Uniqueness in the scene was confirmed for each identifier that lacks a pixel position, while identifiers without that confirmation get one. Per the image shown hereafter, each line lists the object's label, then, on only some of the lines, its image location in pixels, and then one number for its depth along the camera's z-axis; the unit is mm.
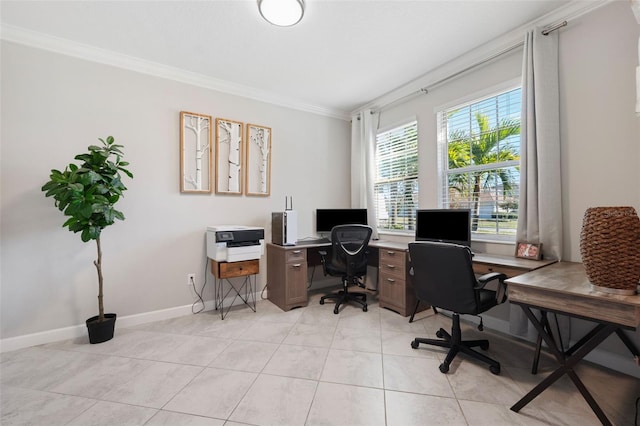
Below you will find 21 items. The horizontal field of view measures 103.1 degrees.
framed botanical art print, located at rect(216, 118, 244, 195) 3221
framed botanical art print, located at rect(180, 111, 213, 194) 3000
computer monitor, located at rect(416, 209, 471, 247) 2607
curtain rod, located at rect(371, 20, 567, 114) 2186
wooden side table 2852
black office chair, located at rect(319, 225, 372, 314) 2996
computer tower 3209
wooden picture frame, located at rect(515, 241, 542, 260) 2180
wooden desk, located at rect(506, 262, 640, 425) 1190
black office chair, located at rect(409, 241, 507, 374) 1833
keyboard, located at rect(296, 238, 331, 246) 3434
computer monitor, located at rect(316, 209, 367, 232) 3807
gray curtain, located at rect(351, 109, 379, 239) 3938
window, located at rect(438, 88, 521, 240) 2535
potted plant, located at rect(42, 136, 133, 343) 2121
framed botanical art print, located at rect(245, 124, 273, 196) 3443
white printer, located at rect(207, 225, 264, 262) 2811
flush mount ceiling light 1948
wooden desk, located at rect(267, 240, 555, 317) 2902
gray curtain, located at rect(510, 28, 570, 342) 2178
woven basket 1211
